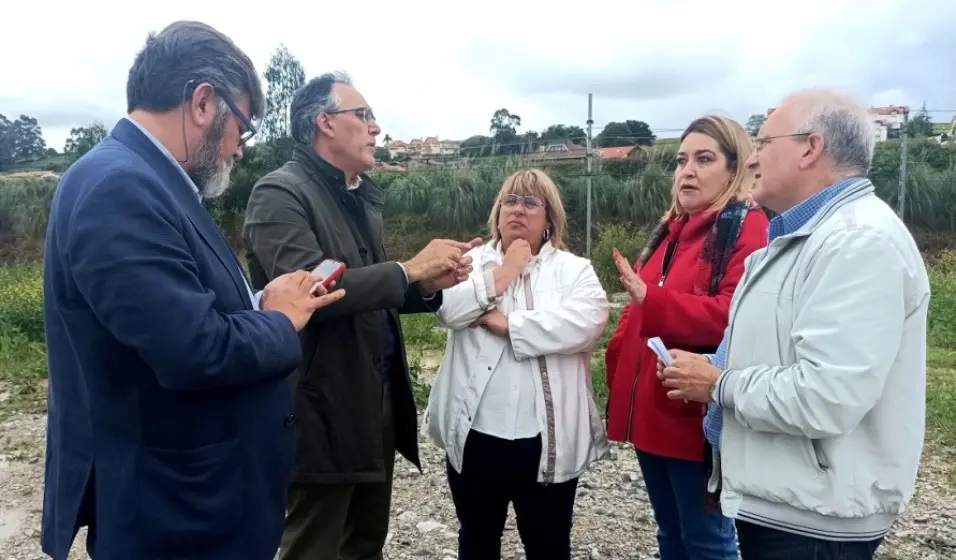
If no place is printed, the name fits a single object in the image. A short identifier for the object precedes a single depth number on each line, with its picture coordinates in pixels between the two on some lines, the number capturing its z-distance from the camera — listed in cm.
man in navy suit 142
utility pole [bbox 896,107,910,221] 1032
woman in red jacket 228
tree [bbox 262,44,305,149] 1738
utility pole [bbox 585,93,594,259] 1109
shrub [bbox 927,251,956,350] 751
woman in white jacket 250
